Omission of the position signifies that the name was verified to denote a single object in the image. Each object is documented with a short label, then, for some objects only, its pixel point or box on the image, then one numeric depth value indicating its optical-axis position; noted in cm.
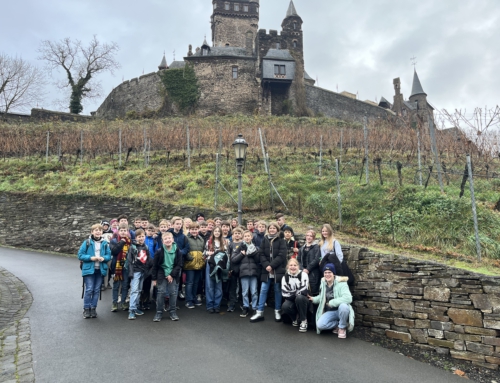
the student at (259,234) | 716
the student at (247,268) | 667
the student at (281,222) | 702
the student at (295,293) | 600
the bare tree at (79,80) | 4009
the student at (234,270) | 682
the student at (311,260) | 618
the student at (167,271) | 629
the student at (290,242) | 681
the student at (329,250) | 600
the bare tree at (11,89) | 3959
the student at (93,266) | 630
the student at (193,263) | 693
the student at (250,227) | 772
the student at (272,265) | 644
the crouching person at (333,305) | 571
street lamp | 880
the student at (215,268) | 682
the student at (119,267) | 676
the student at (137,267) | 641
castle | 3888
